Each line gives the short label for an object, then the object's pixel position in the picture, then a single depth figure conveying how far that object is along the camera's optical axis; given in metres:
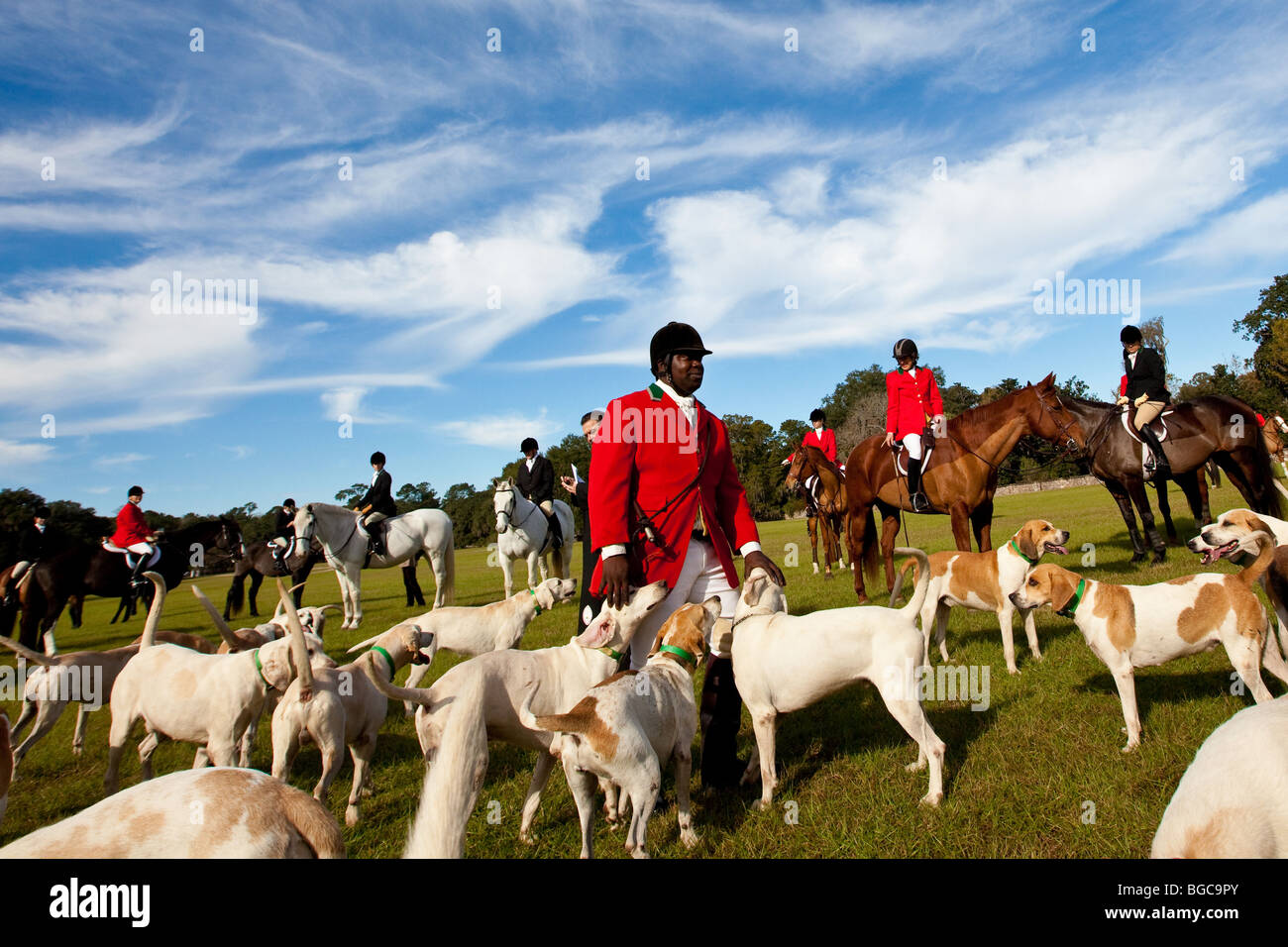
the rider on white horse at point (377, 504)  15.75
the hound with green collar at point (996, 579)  6.78
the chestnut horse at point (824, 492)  15.11
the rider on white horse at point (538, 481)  16.59
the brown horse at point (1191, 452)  11.26
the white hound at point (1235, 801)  1.81
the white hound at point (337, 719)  4.54
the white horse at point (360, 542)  15.02
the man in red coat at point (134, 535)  15.57
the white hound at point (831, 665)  4.18
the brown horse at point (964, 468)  10.50
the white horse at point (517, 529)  15.31
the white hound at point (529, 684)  3.81
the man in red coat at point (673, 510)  4.39
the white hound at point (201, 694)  4.91
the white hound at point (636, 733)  3.40
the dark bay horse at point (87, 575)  14.26
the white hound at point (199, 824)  1.92
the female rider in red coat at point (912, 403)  11.20
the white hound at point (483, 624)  7.04
